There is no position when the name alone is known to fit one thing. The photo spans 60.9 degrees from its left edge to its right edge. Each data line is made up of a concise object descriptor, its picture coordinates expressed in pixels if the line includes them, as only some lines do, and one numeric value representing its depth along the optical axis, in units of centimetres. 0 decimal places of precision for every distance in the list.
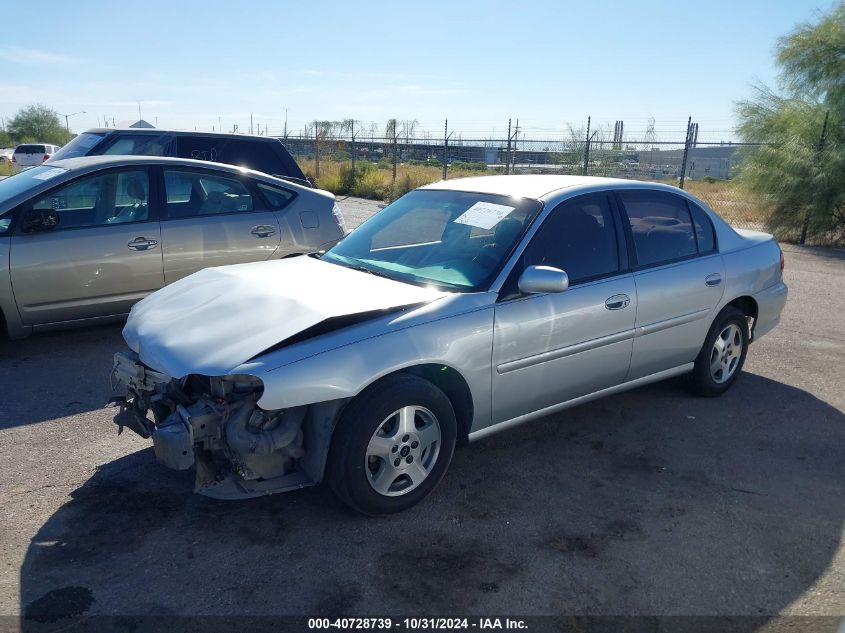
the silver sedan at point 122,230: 571
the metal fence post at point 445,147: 1994
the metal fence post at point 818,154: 1360
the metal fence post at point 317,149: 2445
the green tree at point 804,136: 1344
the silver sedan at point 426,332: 326
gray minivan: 1014
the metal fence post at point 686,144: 1559
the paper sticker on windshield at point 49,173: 602
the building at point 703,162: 3214
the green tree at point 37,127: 5606
